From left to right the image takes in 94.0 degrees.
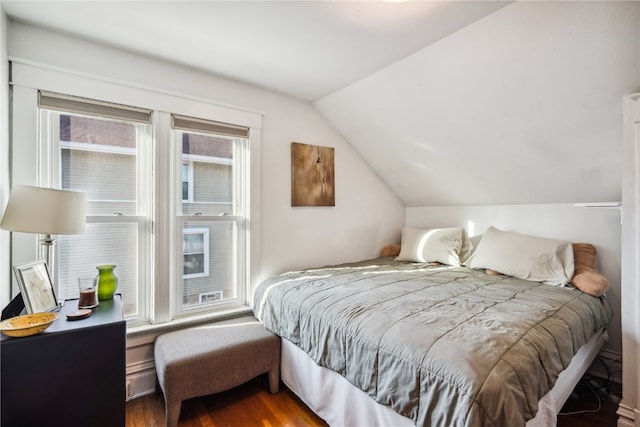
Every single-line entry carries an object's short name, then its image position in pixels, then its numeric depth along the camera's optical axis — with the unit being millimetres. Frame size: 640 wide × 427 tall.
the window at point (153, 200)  1933
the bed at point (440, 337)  1054
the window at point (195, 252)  2324
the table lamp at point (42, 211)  1292
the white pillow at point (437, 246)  2904
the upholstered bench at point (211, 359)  1672
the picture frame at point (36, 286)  1328
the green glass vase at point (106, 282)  1731
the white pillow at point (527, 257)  2170
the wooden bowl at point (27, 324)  1107
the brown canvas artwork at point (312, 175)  2838
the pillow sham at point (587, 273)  1958
